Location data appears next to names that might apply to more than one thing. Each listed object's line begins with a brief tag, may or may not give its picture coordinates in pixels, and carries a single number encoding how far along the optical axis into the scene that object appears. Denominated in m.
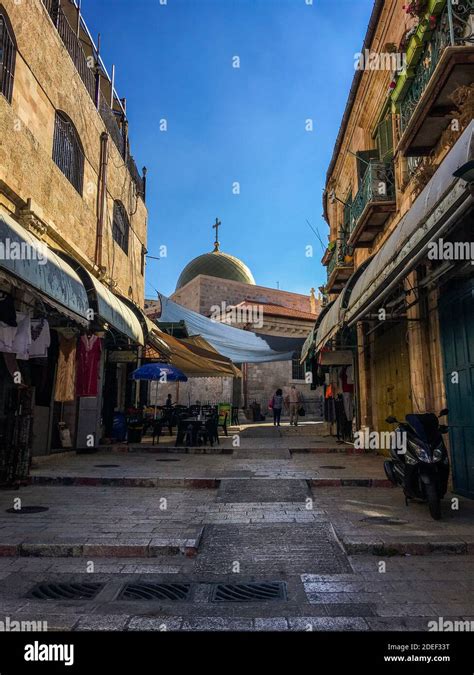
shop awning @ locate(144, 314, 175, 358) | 15.77
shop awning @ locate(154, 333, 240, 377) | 17.17
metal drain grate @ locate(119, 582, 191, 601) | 3.79
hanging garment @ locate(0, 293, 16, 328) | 7.42
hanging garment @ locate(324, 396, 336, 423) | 17.14
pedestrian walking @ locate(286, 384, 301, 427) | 21.00
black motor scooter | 5.79
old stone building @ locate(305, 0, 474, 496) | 6.36
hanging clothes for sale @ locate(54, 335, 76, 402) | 10.38
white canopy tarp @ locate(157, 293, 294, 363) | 19.98
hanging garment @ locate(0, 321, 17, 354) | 7.53
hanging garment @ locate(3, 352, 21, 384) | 7.86
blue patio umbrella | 14.12
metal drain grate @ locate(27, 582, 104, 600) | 3.78
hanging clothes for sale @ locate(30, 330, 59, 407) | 10.46
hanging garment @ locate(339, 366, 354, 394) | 15.02
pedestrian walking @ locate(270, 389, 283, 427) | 21.17
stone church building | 30.11
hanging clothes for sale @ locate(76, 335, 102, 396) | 11.45
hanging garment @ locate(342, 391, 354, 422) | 14.89
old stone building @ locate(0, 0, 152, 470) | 8.04
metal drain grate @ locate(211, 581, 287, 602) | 3.76
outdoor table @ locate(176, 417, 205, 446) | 13.71
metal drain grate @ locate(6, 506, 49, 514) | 6.25
